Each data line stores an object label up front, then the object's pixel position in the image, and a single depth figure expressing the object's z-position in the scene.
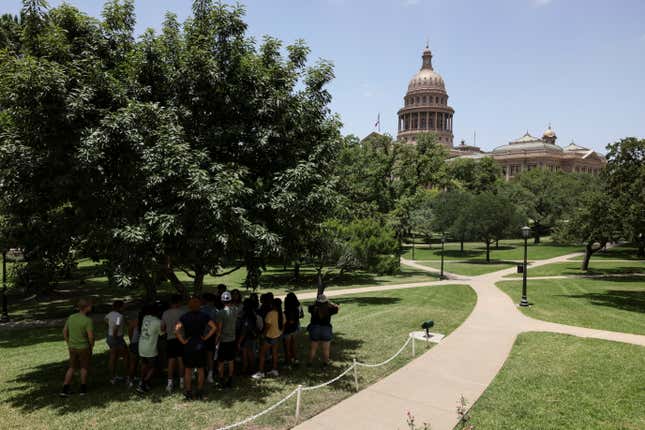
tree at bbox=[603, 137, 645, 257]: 22.17
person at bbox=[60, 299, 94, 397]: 8.68
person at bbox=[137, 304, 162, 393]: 8.85
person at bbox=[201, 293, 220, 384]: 8.98
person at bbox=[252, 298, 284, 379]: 9.81
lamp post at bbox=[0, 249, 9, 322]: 18.62
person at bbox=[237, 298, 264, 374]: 9.74
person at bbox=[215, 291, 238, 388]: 9.23
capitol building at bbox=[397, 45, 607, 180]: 132.50
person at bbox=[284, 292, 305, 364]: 10.35
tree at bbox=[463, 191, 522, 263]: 47.62
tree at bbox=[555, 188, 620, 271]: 29.64
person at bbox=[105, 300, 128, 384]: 9.25
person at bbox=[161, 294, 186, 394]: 8.94
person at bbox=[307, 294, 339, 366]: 10.25
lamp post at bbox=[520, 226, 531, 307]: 20.54
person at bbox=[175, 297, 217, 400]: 8.48
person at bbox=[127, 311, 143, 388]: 9.32
